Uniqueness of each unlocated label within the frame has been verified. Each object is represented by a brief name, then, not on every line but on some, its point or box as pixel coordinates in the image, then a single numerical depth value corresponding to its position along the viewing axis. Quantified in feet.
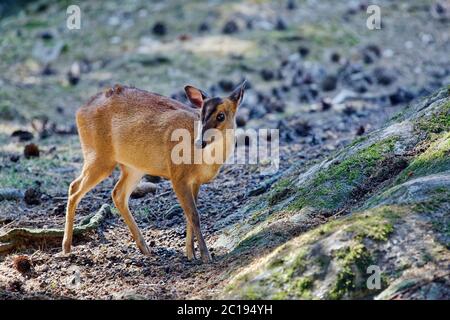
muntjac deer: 22.17
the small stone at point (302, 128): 35.83
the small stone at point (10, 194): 27.78
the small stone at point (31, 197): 27.45
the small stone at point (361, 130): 32.83
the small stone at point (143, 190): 27.71
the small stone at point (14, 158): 33.42
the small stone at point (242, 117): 37.93
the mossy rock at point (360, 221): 15.71
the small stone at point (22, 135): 37.52
